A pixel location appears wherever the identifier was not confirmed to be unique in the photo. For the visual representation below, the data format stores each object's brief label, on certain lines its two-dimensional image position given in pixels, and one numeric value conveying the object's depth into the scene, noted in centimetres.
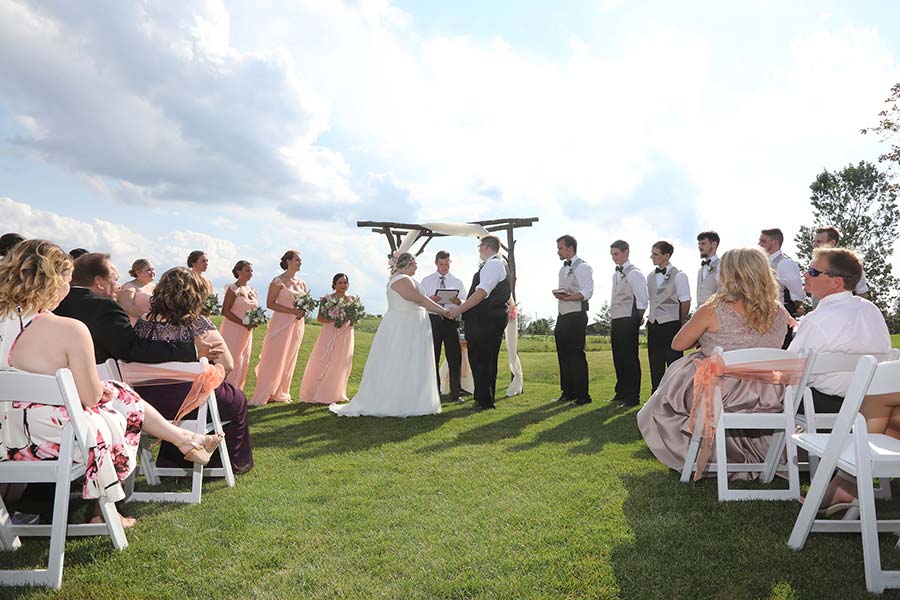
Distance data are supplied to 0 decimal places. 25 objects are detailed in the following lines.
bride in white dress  823
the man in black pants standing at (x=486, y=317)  882
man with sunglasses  415
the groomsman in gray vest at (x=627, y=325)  930
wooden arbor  1311
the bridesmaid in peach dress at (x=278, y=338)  949
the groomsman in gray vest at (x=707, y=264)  866
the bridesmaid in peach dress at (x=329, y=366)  943
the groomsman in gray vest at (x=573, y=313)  946
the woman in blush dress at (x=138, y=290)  724
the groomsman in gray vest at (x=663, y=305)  924
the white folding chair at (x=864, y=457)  303
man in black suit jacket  440
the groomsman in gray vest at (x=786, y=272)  789
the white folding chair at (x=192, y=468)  446
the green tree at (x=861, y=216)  3111
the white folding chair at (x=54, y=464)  306
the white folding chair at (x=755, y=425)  426
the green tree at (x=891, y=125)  2015
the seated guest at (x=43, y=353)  331
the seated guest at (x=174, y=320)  470
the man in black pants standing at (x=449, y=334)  976
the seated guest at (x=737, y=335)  475
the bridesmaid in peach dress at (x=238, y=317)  931
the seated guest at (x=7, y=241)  591
